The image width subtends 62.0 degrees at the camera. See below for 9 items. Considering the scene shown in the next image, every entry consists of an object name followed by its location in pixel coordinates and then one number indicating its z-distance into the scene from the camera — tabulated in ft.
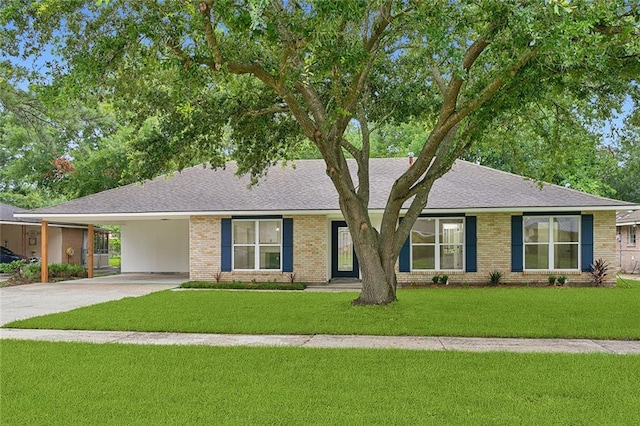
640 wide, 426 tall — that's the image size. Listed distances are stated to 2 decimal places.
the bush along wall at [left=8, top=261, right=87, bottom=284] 61.87
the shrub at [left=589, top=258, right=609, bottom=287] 54.34
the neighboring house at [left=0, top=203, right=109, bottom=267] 81.56
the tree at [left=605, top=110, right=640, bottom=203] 98.16
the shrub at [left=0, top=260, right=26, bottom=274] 62.64
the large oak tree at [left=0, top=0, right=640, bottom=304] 23.90
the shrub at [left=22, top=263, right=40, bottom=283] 61.77
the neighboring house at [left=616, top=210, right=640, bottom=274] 77.92
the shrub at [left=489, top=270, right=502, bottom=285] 54.70
